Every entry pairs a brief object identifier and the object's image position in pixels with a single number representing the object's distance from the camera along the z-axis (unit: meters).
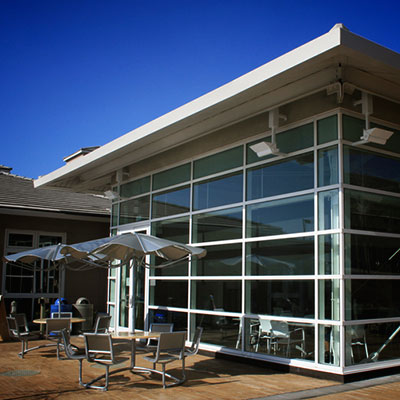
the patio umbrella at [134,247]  8.19
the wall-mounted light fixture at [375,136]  7.79
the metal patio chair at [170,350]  7.31
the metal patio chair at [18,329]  10.06
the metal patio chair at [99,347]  7.22
